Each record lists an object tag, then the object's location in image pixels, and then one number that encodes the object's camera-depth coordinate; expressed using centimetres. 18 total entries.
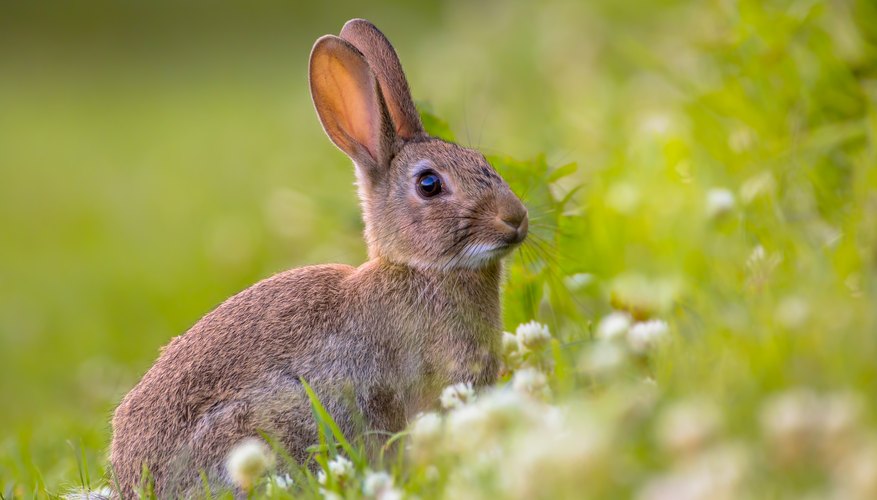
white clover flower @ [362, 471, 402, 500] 632
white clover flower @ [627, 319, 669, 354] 717
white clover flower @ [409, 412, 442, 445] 627
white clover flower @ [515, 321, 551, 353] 850
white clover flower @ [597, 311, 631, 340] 664
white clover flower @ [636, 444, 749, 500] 401
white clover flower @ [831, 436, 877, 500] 379
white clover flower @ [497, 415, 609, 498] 434
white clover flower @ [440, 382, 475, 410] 756
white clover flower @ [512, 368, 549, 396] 715
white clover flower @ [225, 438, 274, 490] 684
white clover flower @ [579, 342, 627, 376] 503
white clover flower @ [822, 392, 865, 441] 406
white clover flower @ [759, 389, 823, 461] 416
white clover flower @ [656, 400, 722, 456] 429
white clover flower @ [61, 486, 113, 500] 841
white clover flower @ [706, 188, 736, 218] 952
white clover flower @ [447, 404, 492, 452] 550
